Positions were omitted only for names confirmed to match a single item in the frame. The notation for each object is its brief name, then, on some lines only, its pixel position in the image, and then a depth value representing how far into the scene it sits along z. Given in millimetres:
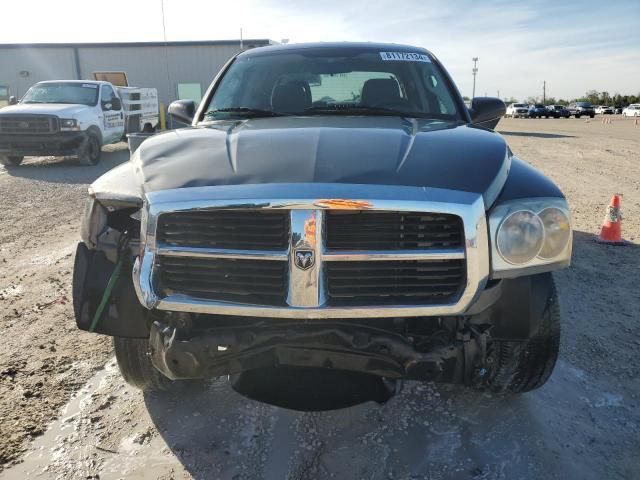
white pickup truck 10953
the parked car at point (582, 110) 51688
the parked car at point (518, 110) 51750
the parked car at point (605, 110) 64562
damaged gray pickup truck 1888
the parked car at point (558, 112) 51250
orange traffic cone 5512
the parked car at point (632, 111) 53044
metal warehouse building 29078
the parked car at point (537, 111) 51250
